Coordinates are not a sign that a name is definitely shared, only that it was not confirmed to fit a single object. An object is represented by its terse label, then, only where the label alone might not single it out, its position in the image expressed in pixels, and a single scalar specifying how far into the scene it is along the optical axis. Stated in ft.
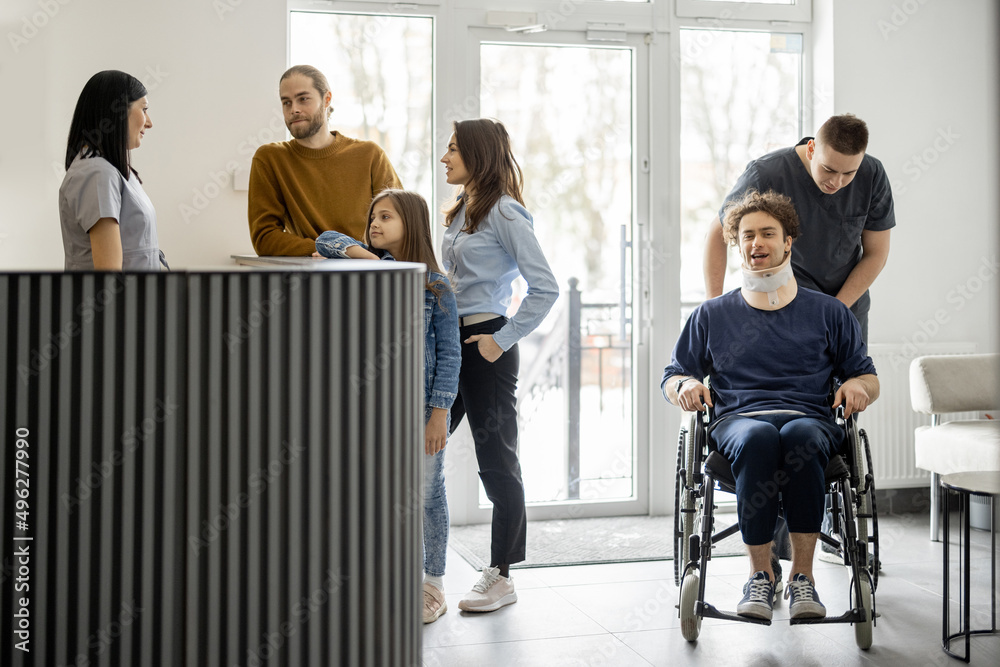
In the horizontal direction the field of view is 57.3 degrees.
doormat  10.57
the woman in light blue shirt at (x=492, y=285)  8.41
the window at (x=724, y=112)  12.62
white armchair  10.49
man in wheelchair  7.28
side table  6.70
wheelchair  7.20
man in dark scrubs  9.06
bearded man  8.57
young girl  7.68
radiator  12.37
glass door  12.26
